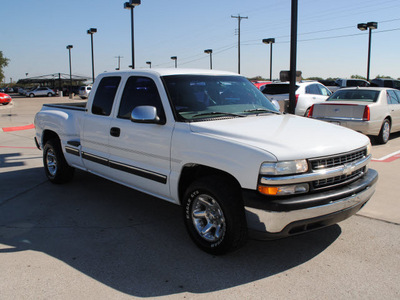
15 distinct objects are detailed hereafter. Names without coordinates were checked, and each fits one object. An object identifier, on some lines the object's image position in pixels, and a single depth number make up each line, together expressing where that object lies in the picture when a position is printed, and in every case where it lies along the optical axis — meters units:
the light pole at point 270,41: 42.69
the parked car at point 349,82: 26.48
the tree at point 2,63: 76.25
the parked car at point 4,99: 32.99
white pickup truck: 3.28
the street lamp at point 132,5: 18.80
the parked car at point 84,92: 44.03
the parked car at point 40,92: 55.84
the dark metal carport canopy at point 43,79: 67.06
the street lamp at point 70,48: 53.53
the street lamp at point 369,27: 29.58
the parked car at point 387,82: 26.32
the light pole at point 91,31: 34.12
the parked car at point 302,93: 12.87
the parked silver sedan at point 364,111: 9.54
